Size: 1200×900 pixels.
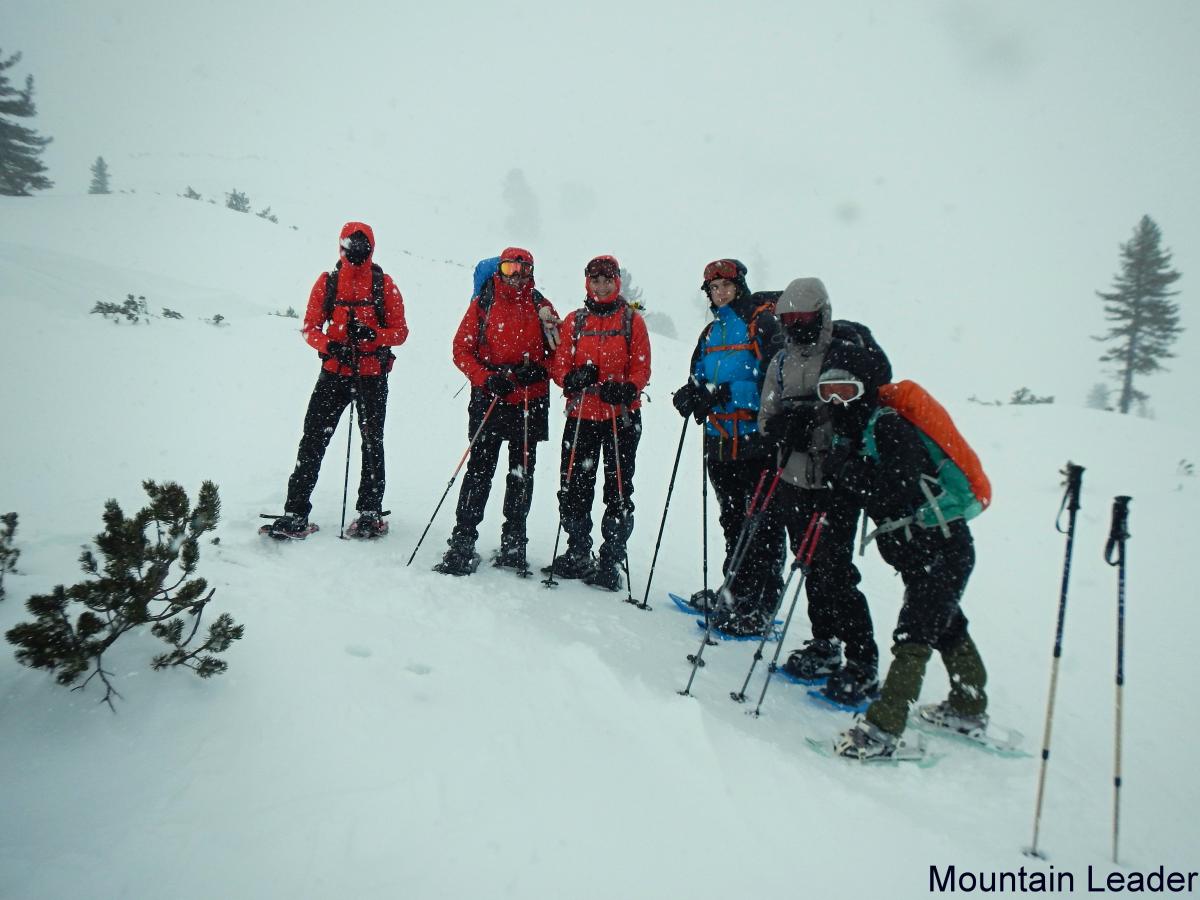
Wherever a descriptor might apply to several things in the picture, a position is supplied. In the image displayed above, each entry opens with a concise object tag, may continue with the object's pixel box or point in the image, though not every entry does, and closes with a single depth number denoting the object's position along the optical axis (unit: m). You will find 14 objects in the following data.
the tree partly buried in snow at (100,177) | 44.50
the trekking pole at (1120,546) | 2.75
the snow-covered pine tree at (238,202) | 34.72
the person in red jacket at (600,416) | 5.26
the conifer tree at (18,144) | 30.39
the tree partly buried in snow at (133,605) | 2.34
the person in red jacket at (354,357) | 5.40
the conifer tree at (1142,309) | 27.73
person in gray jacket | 3.93
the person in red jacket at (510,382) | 5.32
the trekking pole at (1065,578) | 2.60
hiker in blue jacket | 4.86
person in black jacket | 3.31
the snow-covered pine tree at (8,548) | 3.14
